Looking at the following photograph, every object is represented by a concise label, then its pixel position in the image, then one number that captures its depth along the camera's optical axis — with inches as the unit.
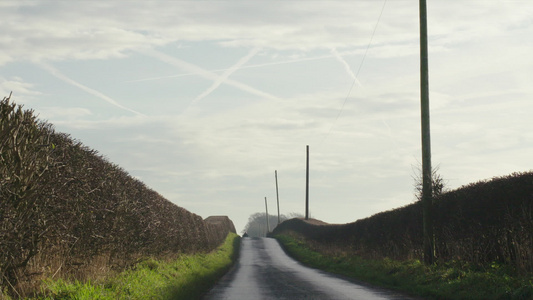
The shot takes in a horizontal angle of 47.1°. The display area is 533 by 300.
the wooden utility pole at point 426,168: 883.4
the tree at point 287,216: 6739.2
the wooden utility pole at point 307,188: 2901.1
